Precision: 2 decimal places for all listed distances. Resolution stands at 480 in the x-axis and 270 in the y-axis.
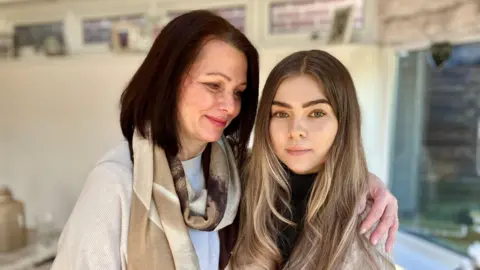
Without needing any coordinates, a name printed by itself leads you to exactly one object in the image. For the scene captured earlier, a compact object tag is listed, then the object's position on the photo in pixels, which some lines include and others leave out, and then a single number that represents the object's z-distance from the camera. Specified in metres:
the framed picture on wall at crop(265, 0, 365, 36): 1.95
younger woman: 0.99
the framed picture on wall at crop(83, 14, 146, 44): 2.55
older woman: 0.95
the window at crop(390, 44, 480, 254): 1.74
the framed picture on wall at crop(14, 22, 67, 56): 2.68
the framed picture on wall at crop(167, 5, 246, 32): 2.22
